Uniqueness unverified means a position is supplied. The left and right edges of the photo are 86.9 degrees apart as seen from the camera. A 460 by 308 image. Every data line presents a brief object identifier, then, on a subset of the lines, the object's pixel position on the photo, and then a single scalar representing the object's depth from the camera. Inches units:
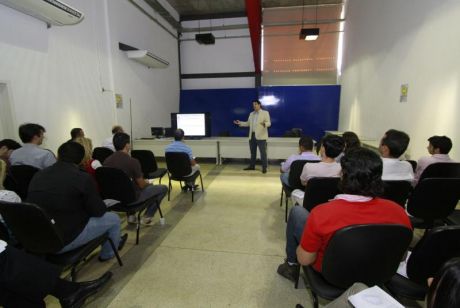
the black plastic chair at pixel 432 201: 69.9
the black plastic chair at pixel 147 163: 139.3
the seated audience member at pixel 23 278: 43.6
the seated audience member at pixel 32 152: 93.4
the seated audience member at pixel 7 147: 101.4
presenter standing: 203.3
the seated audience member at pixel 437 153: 90.6
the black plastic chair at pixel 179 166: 127.8
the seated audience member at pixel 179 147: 133.3
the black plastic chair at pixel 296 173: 95.9
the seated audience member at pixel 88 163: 91.7
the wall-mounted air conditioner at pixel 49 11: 110.1
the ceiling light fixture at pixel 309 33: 229.2
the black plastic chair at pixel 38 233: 53.1
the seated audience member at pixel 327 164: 79.2
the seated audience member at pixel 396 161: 77.0
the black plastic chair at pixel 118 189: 85.8
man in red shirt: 42.8
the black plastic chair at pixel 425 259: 41.6
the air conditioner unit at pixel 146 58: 209.9
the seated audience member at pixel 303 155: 106.4
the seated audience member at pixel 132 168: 96.3
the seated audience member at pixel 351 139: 104.5
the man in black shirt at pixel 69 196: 61.2
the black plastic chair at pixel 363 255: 40.2
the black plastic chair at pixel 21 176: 86.7
